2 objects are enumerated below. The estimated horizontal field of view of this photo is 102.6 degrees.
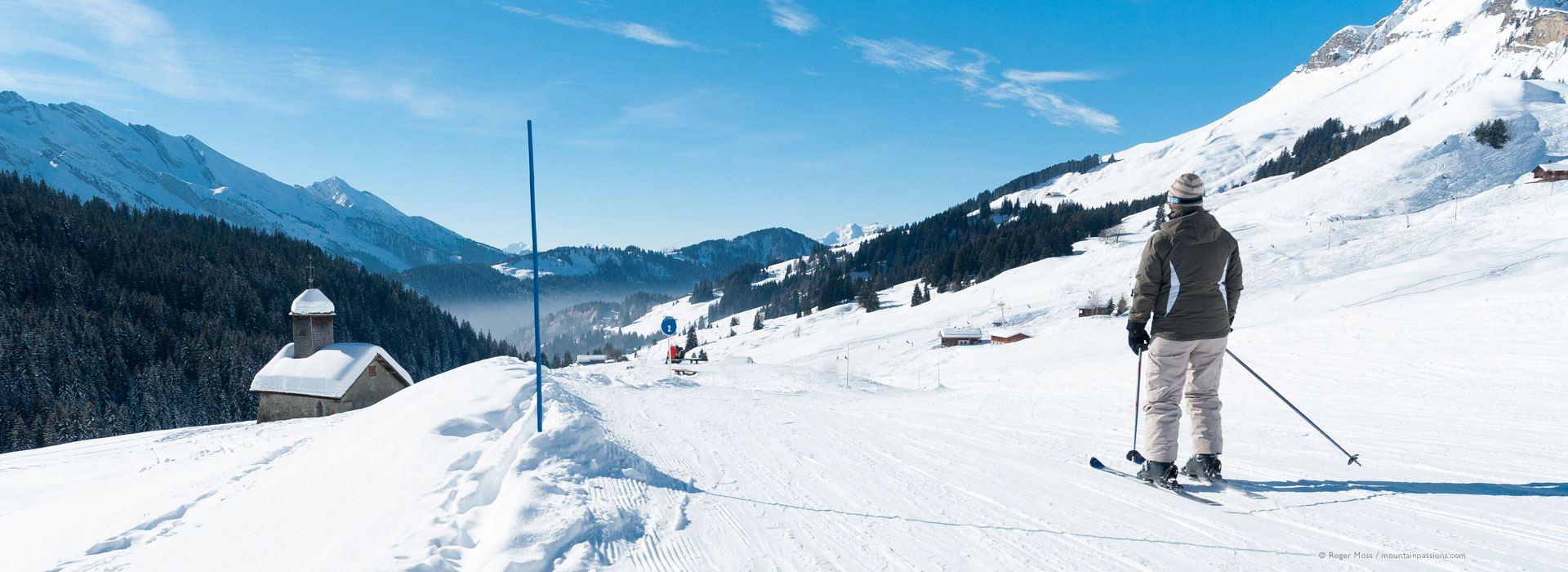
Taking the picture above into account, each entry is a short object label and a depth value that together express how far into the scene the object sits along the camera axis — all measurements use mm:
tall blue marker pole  6342
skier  4719
